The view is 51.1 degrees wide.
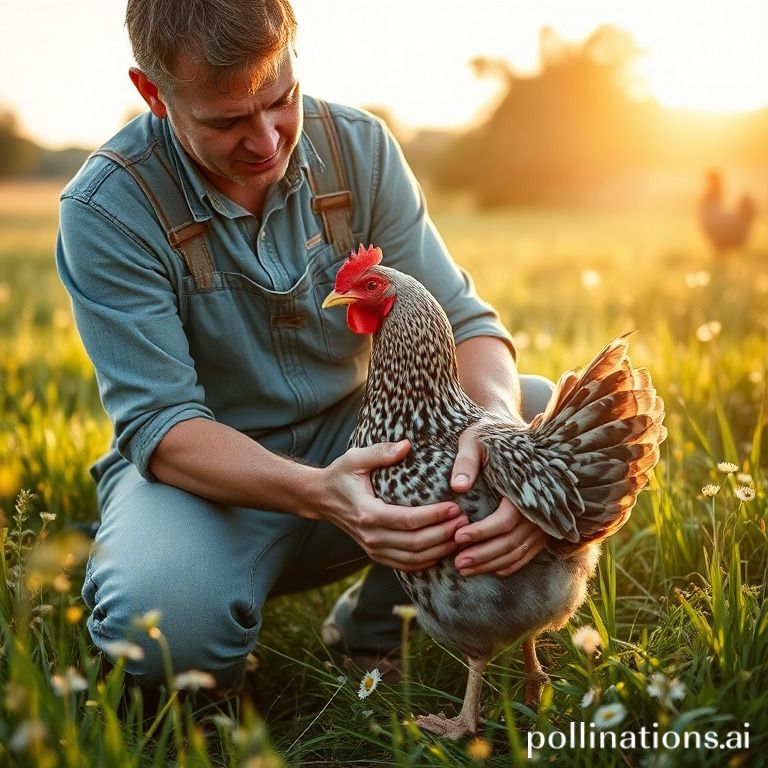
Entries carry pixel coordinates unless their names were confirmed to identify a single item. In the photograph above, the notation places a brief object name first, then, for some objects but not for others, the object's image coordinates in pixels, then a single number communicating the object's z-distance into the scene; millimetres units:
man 2283
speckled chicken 2076
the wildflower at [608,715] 1666
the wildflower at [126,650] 1474
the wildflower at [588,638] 1722
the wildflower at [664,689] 1710
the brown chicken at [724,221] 9716
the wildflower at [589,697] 1804
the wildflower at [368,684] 2184
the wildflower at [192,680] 1535
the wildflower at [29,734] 1302
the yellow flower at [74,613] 1700
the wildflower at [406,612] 1781
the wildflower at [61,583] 1711
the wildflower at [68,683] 1514
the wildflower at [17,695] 1373
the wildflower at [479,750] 1538
